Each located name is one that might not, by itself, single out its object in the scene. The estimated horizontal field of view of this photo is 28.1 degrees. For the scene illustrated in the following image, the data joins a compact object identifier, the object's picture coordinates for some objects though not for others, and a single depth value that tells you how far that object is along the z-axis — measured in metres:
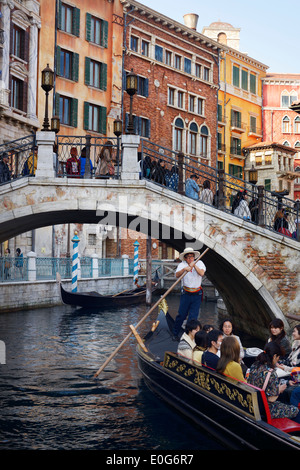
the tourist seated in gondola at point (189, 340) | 6.38
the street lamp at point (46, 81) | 9.68
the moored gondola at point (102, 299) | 16.77
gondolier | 8.12
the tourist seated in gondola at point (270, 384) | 4.67
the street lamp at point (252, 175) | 16.45
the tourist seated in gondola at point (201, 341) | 6.26
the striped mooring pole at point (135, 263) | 23.12
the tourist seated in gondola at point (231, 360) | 4.96
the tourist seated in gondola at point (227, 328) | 6.68
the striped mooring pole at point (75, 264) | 18.47
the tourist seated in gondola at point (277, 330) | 6.47
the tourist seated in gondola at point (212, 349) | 5.43
